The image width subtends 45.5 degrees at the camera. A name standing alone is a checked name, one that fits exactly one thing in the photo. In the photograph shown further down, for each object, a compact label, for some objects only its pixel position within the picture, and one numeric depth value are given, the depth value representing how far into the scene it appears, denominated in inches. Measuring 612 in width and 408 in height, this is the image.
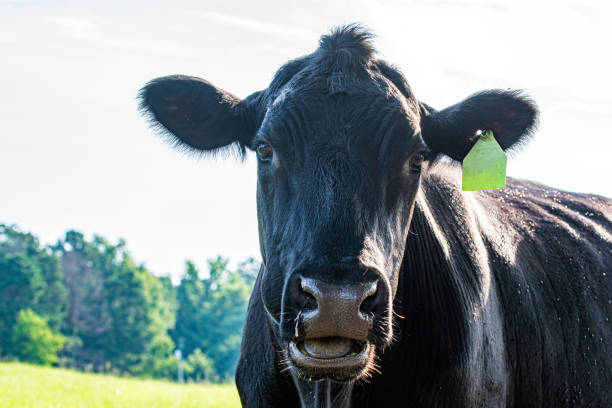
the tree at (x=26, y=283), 3587.6
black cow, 141.6
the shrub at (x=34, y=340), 3361.2
